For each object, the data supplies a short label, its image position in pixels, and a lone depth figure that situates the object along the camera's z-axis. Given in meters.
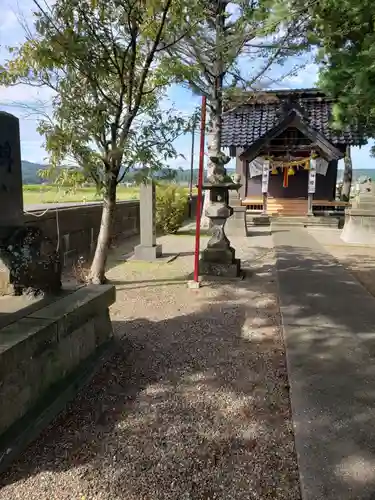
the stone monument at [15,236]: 2.82
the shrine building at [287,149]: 15.96
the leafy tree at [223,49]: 9.48
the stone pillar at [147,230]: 8.51
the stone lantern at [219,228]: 6.84
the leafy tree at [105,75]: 4.65
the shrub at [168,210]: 12.47
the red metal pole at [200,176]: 5.79
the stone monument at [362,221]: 10.93
